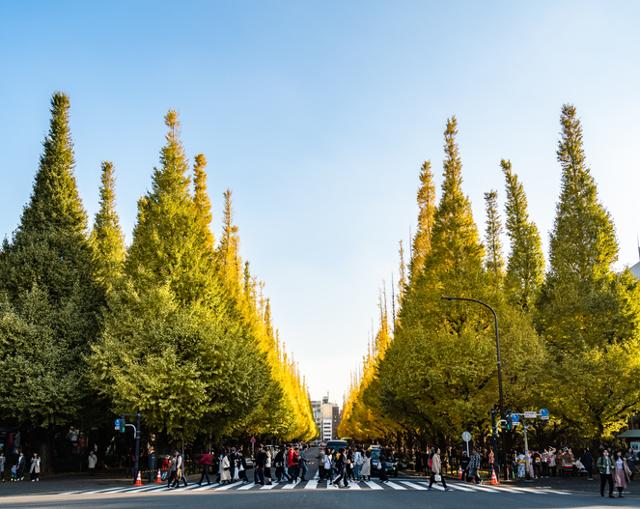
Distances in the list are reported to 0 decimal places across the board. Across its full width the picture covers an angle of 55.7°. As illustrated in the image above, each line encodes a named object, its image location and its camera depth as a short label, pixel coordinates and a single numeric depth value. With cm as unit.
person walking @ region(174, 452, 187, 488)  2542
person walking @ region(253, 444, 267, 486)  2642
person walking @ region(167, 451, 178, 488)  2556
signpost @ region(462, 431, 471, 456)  2899
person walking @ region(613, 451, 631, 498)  2022
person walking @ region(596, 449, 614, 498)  2052
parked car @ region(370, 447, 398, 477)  3140
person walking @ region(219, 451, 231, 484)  2823
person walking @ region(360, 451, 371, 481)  2969
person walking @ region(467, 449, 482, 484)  2781
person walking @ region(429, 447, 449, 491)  2391
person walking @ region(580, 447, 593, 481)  2892
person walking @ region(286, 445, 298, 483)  2828
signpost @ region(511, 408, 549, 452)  2711
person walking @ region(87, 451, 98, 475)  3395
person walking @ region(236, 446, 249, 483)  2918
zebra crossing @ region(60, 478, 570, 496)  2241
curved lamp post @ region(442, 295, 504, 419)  2789
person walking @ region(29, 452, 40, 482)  2866
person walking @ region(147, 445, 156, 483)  2925
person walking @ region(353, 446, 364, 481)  2995
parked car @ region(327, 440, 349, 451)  4168
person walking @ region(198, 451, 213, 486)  2725
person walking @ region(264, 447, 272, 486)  2748
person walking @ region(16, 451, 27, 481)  2953
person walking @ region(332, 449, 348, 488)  2488
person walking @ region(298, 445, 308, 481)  2908
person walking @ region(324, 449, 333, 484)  2738
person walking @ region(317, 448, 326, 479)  2777
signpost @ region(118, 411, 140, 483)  2683
